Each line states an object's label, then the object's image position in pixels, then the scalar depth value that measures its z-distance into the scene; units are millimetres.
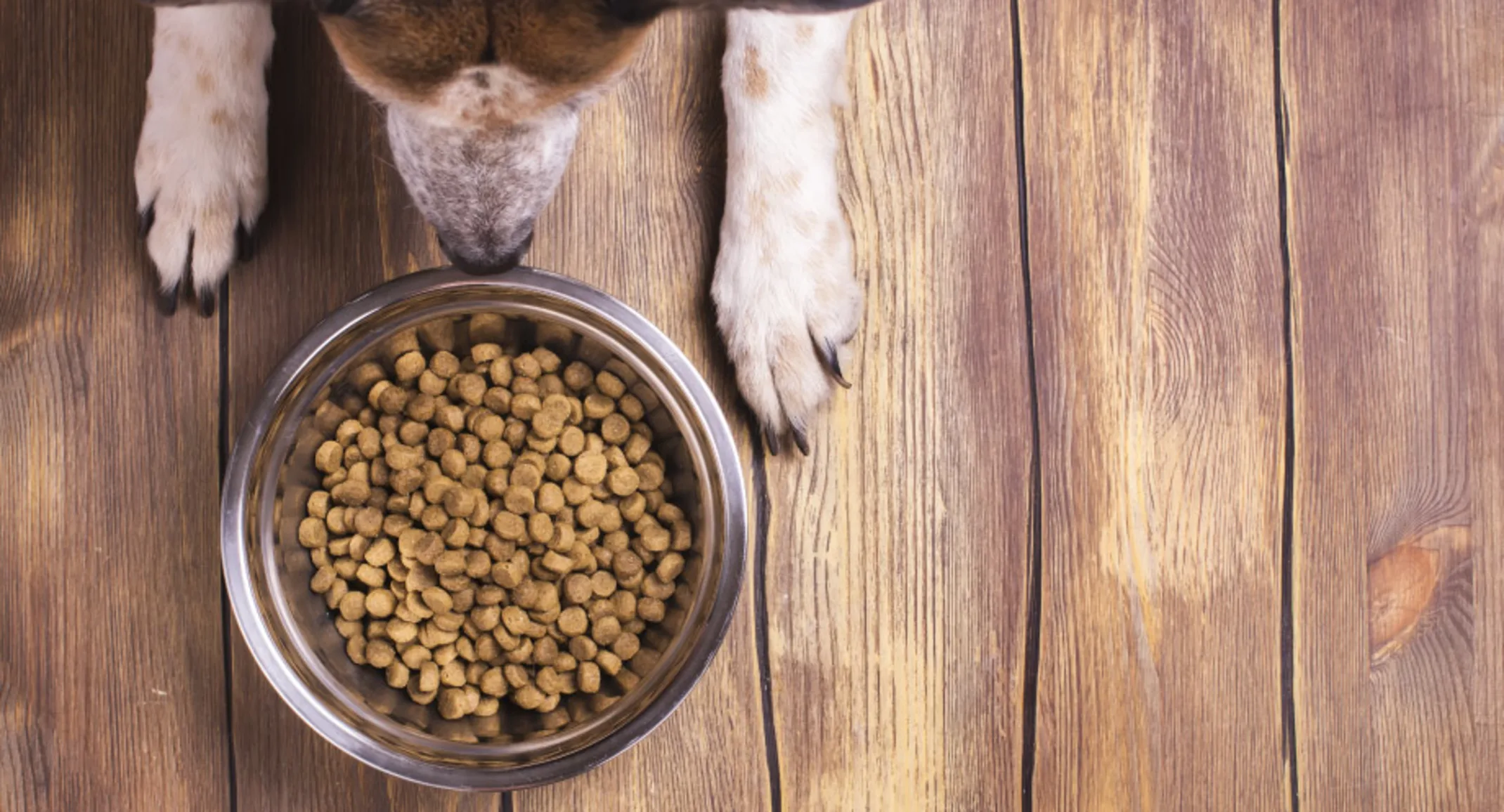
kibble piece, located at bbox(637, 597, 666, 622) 933
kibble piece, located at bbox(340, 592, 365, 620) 927
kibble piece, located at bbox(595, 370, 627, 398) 937
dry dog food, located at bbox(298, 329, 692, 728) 922
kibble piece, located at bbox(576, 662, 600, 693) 923
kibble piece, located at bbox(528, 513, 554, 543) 920
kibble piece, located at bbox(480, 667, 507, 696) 926
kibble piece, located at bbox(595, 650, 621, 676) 926
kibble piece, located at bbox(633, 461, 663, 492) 939
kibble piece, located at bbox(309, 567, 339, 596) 928
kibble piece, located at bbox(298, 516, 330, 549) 928
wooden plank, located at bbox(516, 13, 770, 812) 972
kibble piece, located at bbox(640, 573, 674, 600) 934
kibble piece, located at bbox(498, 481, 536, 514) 920
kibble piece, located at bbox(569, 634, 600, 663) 926
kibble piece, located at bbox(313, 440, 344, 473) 928
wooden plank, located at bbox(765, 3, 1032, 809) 979
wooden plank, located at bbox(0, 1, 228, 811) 960
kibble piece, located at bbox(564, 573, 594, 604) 923
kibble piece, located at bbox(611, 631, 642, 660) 931
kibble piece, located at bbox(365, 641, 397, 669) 925
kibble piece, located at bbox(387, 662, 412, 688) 925
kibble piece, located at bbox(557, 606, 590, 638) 925
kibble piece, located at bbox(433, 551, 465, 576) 917
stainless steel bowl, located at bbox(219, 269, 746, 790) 907
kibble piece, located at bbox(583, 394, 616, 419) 935
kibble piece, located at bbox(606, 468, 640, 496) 933
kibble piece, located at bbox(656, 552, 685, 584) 931
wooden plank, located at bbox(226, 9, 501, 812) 962
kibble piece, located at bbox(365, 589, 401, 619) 923
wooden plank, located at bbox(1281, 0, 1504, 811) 1005
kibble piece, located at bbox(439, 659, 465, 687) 924
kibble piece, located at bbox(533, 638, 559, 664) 927
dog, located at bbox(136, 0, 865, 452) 877
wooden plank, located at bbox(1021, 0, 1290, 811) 992
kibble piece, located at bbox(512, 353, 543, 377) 933
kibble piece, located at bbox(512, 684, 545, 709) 925
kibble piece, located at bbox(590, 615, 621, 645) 927
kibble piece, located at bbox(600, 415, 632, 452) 935
